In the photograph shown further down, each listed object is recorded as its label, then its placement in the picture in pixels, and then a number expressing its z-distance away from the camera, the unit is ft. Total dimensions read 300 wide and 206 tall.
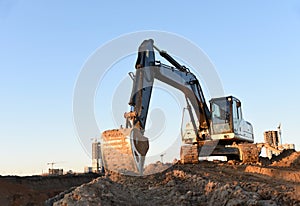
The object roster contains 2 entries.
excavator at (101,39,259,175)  25.68
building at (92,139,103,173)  91.03
